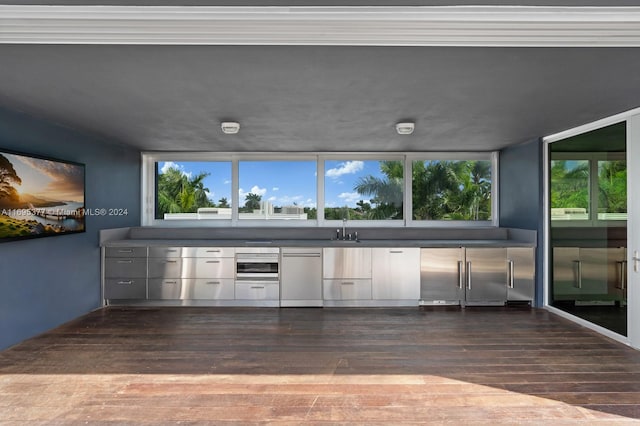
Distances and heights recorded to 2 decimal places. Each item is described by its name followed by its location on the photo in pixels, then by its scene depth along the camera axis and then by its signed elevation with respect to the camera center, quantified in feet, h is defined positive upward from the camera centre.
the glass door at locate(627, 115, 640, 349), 11.21 -0.66
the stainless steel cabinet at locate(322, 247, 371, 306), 16.31 -2.73
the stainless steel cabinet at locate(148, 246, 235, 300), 16.22 -2.72
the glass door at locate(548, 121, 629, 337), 11.96 -0.47
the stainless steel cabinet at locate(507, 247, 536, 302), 16.02 -2.62
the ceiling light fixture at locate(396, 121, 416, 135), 12.61 +3.00
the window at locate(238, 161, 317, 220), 19.04 +1.31
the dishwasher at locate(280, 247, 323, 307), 16.29 -2.88
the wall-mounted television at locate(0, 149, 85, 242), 10.82 +0.49
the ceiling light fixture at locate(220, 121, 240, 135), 12.41 +2.92
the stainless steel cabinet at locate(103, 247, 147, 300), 16.10 -2.79
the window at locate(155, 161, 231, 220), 19.08 +1.30
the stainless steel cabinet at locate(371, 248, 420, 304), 16.30 -2.72
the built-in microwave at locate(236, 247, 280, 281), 16.37 -2.27
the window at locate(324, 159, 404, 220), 19.03 +1.18
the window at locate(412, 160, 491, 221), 19.03 +1.26
